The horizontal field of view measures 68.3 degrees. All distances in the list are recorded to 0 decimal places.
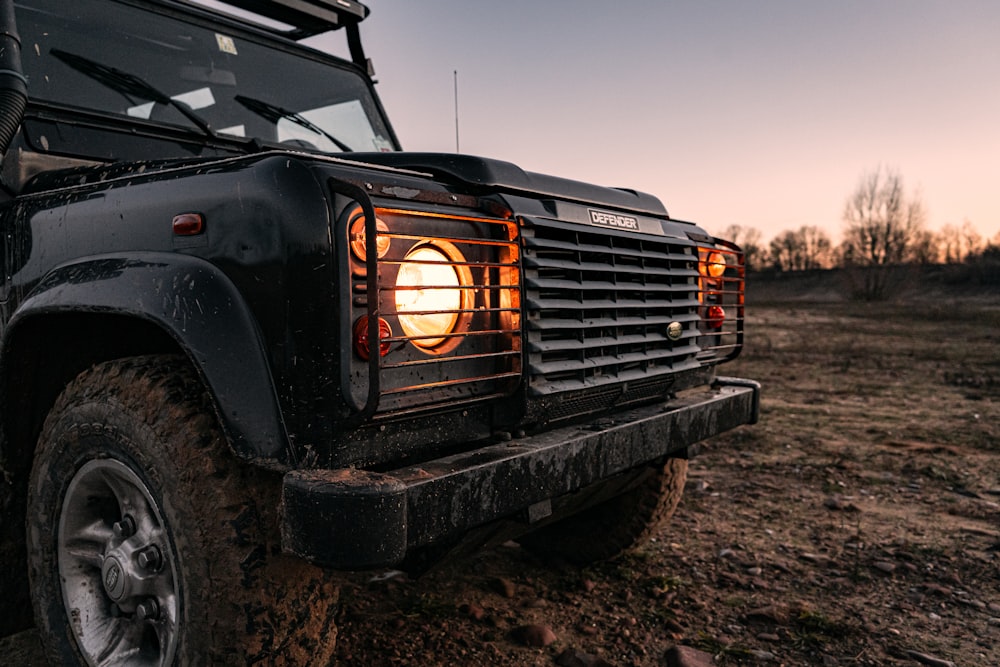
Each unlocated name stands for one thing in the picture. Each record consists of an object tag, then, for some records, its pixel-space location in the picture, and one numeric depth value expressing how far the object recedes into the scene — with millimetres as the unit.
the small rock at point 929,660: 2643
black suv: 1667
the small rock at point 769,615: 2975
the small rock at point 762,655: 2691
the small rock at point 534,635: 2791
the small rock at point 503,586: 3246
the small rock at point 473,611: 2998
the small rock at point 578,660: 2629
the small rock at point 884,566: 3457
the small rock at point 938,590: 3195
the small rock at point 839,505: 4336
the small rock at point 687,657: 2631
